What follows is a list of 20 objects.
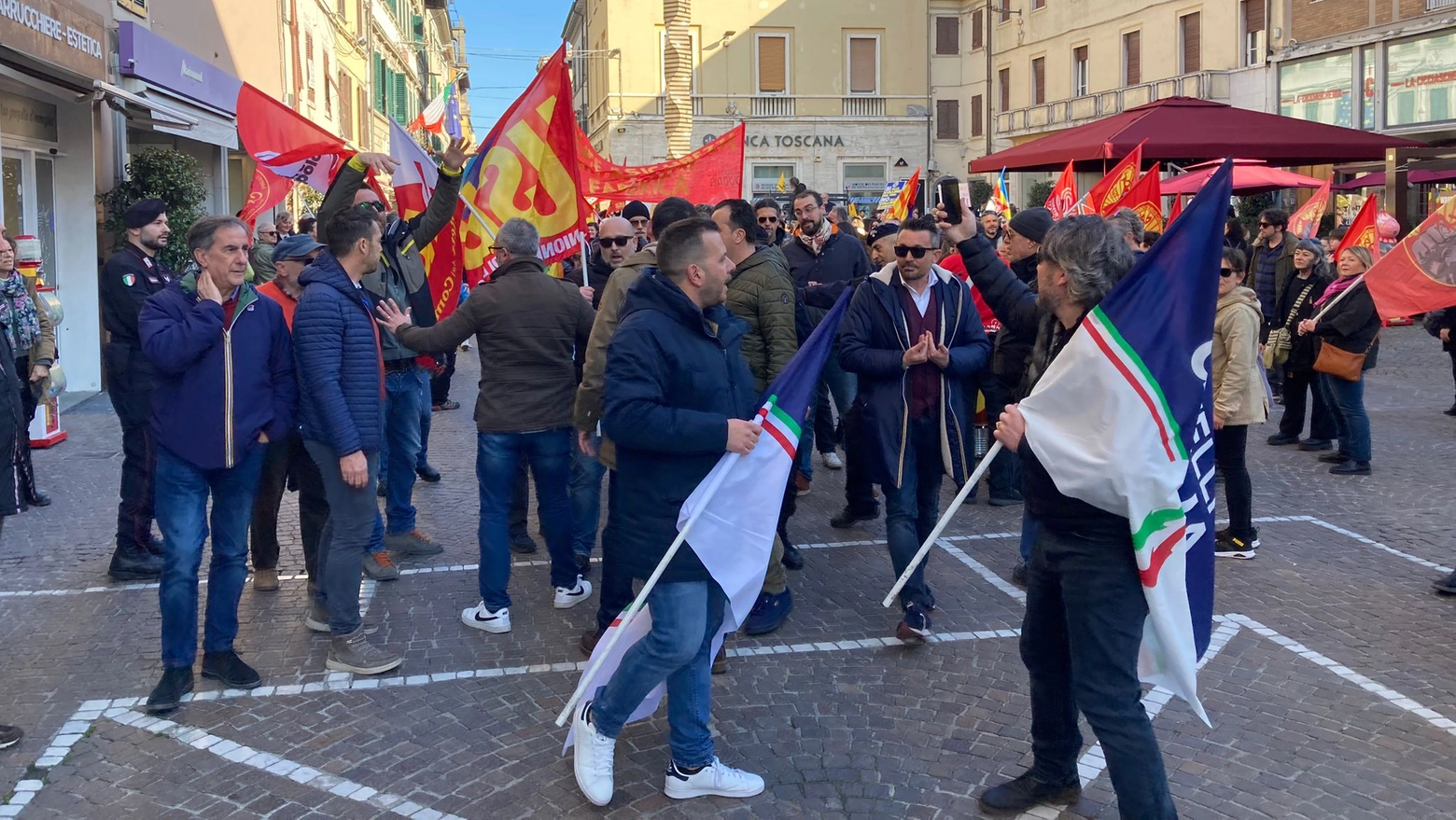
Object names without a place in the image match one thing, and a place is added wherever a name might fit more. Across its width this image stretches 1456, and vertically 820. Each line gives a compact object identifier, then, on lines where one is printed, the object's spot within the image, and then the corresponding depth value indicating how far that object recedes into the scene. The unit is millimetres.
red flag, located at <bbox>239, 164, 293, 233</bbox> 8711
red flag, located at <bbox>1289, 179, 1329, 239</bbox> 13445
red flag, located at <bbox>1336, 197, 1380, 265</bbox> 10891
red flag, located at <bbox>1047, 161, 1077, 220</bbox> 13180
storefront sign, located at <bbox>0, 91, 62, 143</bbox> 11767
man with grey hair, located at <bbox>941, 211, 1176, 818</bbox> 3408
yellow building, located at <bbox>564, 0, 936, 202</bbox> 45344
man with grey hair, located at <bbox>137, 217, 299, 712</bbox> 4730
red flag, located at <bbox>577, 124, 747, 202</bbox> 11312
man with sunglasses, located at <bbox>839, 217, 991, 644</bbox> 5512
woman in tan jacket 6926
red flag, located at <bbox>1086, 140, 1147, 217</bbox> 11164
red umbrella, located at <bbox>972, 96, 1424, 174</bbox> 11375
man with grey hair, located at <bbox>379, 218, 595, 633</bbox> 5586
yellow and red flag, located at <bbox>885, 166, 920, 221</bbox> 15328
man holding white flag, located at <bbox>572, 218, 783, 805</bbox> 3807
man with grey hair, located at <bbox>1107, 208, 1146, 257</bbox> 6742
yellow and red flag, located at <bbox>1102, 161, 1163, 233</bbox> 10758
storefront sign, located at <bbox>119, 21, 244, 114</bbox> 13031
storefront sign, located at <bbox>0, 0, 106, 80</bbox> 10086
